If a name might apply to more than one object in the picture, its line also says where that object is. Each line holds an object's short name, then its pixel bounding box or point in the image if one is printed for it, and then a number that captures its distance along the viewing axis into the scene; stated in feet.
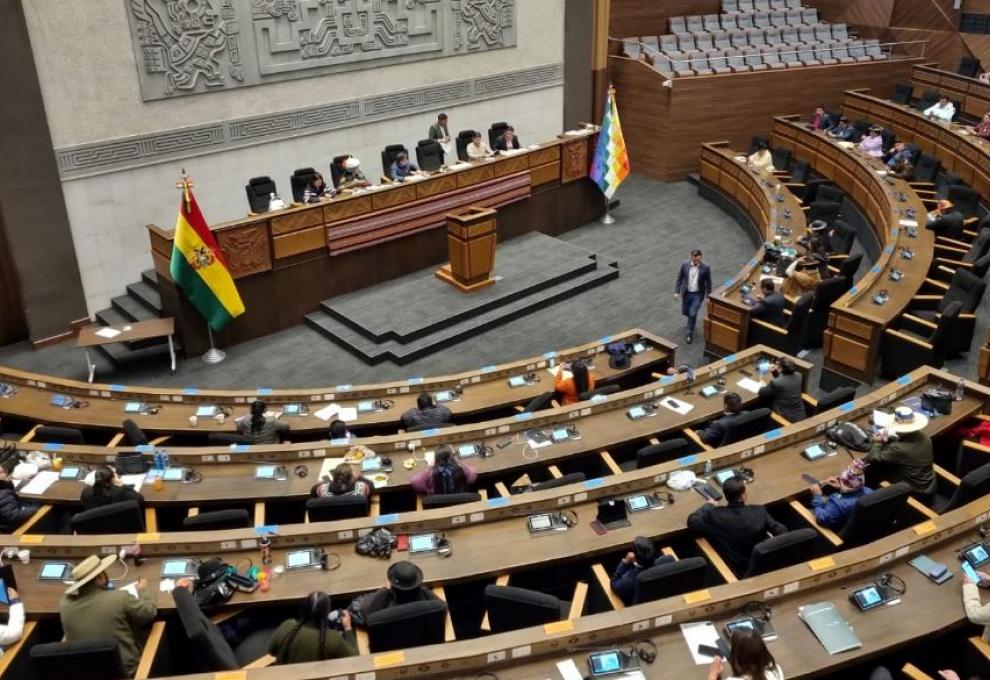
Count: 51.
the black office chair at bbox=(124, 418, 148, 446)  21.34
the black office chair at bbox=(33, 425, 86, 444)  21.72
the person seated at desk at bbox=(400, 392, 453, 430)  22.18
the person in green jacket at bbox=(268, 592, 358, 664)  13.43
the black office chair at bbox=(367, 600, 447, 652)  13.84
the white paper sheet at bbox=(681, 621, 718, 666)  13.46
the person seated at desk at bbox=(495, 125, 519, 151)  40.57
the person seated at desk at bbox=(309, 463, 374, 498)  18.45
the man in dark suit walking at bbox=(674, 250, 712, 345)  29.89
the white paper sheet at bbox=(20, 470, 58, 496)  19.26
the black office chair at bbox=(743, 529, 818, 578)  15.17
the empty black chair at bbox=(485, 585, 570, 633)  14.34
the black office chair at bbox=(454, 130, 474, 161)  40.50
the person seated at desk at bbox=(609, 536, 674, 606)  15.33
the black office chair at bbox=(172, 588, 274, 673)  13.51
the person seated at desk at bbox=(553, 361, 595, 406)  23.20
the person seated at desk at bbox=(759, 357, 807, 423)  22.06
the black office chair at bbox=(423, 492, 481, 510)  18.06
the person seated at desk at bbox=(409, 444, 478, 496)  18.90
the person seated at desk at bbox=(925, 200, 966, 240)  32.78
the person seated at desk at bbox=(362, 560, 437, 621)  14.48
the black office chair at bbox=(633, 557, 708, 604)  14.62
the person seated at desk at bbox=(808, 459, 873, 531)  17.15
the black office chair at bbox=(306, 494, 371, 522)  17.76
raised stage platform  30.94
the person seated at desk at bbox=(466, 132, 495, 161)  38.42
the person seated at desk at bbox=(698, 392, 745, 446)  20.86
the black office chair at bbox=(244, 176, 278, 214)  34.73
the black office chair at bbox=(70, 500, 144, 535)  17.31
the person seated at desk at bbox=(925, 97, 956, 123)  46.01
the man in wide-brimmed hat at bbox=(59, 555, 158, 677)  13.82
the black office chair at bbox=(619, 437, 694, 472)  19.65
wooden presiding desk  30.63
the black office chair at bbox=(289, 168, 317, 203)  34.63
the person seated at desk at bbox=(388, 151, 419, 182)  36.17
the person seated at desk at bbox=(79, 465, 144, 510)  18.08
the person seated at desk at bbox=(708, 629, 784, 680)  11.45
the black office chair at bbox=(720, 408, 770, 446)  20.68
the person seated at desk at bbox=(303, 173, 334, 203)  33.24
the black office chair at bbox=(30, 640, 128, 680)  12.66
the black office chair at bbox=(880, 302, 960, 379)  25.49
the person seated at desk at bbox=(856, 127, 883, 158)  44.16
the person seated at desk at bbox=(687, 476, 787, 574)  16.33
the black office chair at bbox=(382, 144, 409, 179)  38.02
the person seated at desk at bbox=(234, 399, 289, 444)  21.75
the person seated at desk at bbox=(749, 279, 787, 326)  27.96
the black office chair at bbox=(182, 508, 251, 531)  17.60
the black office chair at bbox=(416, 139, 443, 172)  39.06
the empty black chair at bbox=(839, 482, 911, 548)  16.51
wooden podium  32.42
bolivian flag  28.27
